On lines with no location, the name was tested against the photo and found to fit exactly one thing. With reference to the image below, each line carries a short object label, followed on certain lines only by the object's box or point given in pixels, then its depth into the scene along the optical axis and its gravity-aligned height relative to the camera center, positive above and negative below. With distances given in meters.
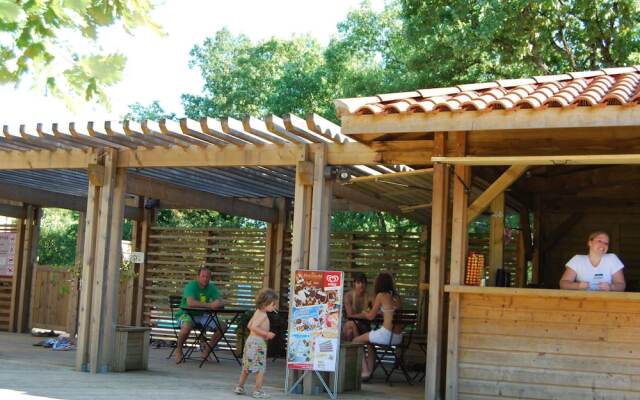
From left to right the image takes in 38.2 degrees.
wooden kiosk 6.61 +0.59
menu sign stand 7.90 -0.32
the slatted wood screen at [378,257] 12.41 +0.43
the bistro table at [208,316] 10.50 -0.42
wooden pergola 8.11 +1.18
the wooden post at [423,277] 11.86 +0.19
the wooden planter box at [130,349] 9.39 -0.74
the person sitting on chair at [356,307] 9.59 -0.20
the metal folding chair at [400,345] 9.20 -0.54
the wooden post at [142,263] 14.04 +0.22
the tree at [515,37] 15.57 +4.57
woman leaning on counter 7.00 +0.23
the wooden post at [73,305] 13.49 -0.47
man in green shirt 10.83 -0.27
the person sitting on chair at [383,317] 9.04 -0.28
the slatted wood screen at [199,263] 13.44 +0.26
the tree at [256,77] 22.94 +5.60
